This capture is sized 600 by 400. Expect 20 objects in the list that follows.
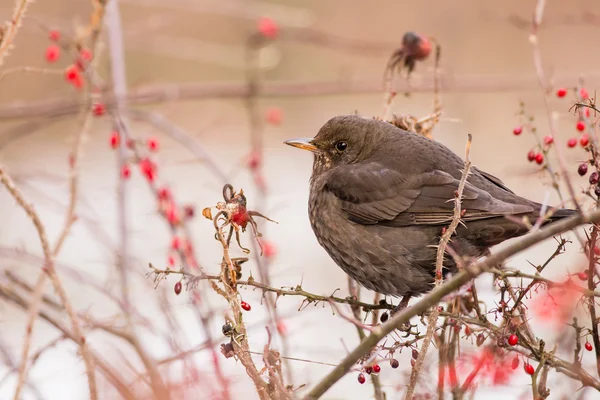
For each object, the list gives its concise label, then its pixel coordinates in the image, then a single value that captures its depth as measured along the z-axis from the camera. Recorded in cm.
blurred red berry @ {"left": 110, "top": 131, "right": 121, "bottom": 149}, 876
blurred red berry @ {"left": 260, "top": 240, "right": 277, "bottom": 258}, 935
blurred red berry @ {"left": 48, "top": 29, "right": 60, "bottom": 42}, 855
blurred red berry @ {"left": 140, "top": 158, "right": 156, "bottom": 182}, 836
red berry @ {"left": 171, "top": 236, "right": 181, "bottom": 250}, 787
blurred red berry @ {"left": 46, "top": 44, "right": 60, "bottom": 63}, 1005
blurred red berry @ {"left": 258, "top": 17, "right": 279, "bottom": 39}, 1155
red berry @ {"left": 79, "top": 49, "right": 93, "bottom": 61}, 878
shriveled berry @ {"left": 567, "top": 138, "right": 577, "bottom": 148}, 763
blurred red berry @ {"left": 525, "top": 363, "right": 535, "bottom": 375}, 596
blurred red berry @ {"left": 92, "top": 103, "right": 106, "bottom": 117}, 823
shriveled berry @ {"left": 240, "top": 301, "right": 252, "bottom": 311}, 633
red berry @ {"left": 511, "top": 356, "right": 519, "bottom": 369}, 607
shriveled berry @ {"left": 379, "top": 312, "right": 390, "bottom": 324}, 815
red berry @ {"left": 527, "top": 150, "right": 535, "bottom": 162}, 768
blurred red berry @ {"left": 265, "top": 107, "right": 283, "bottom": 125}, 1148
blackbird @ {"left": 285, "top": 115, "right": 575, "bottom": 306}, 844
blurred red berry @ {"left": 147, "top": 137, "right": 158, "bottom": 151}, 866
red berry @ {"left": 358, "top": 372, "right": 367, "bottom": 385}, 630
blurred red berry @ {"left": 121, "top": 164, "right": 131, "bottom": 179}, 816
